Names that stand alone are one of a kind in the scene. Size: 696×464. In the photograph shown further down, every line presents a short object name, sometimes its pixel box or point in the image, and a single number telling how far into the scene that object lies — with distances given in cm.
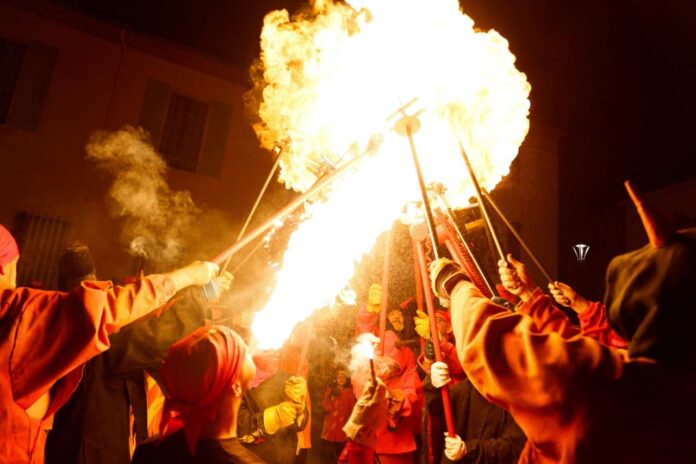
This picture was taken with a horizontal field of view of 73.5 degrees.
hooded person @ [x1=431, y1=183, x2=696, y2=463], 178
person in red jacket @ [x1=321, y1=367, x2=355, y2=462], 654
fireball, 412
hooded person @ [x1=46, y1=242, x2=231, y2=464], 392
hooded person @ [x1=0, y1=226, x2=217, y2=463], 265
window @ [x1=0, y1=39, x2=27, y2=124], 1239
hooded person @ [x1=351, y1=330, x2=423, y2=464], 578
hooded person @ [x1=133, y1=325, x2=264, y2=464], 240
